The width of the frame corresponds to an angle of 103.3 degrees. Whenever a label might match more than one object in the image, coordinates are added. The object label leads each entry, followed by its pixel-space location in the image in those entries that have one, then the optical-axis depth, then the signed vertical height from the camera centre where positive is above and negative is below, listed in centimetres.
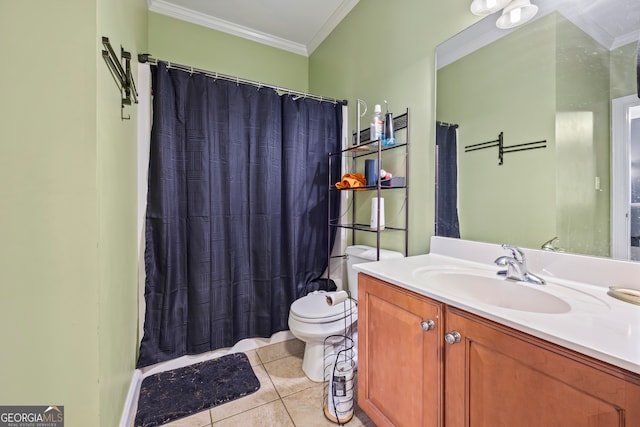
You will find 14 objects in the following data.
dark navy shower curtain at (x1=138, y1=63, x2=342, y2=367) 160 +2
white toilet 150 -66
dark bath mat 133 -104
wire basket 126 -92
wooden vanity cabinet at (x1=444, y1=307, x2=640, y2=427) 50 -40
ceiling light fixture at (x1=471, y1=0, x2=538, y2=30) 106 +88
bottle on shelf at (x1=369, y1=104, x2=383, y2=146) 160 +56
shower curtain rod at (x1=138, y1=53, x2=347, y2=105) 157 +94
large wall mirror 83 +34
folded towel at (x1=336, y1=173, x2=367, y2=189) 170 +22
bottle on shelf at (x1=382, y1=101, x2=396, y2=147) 159 +51
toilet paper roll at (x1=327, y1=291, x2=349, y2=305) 131 -45
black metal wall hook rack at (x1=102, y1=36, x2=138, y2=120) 87 +56
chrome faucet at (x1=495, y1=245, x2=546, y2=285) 95 -21
